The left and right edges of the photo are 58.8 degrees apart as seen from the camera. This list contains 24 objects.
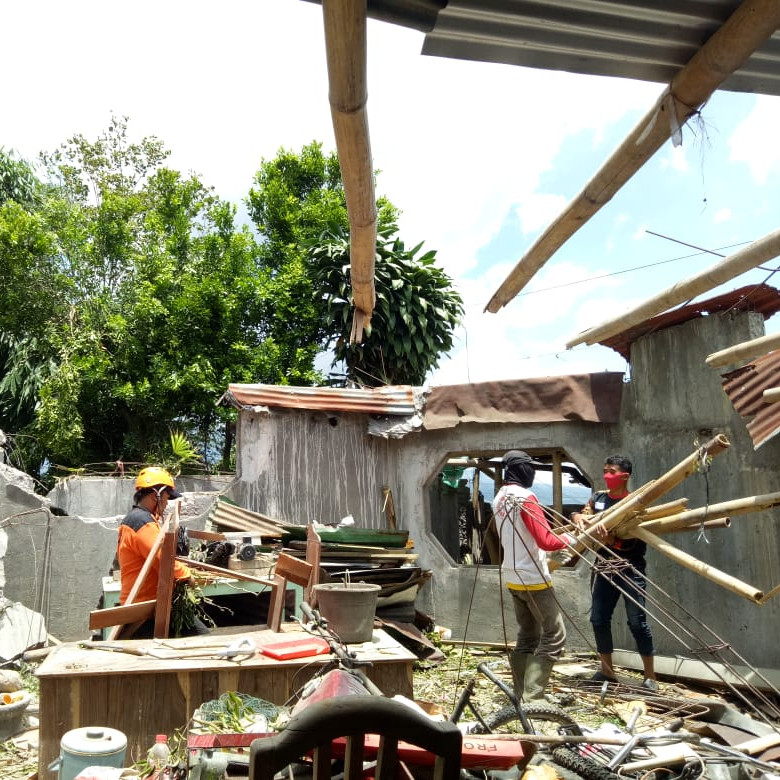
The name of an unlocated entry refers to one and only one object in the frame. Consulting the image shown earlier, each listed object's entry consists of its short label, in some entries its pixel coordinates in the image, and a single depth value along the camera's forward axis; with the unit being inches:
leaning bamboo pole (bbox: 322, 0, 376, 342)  69.9
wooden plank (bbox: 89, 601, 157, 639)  176.6
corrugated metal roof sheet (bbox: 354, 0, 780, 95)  79.4
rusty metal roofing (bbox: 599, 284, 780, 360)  276.2
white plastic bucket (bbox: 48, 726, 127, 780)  130.6
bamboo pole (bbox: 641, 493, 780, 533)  187.6
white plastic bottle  128.3
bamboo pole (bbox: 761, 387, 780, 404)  149.0
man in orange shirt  200.1
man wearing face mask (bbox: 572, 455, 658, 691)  241.6
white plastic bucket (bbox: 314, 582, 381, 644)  173.8
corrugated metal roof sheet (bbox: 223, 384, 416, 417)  370.0
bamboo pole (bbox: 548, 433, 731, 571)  189.5
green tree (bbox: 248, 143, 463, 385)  617.0
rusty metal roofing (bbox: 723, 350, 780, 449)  220.3
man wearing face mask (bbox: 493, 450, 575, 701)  208.1
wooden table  150.9
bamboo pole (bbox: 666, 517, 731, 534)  199.1
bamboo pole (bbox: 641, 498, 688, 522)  209.4
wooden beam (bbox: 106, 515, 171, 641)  192.2
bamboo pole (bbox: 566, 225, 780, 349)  109.0
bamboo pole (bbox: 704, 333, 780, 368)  135.6
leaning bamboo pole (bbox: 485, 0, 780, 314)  74.7
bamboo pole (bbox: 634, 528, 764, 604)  192.4
